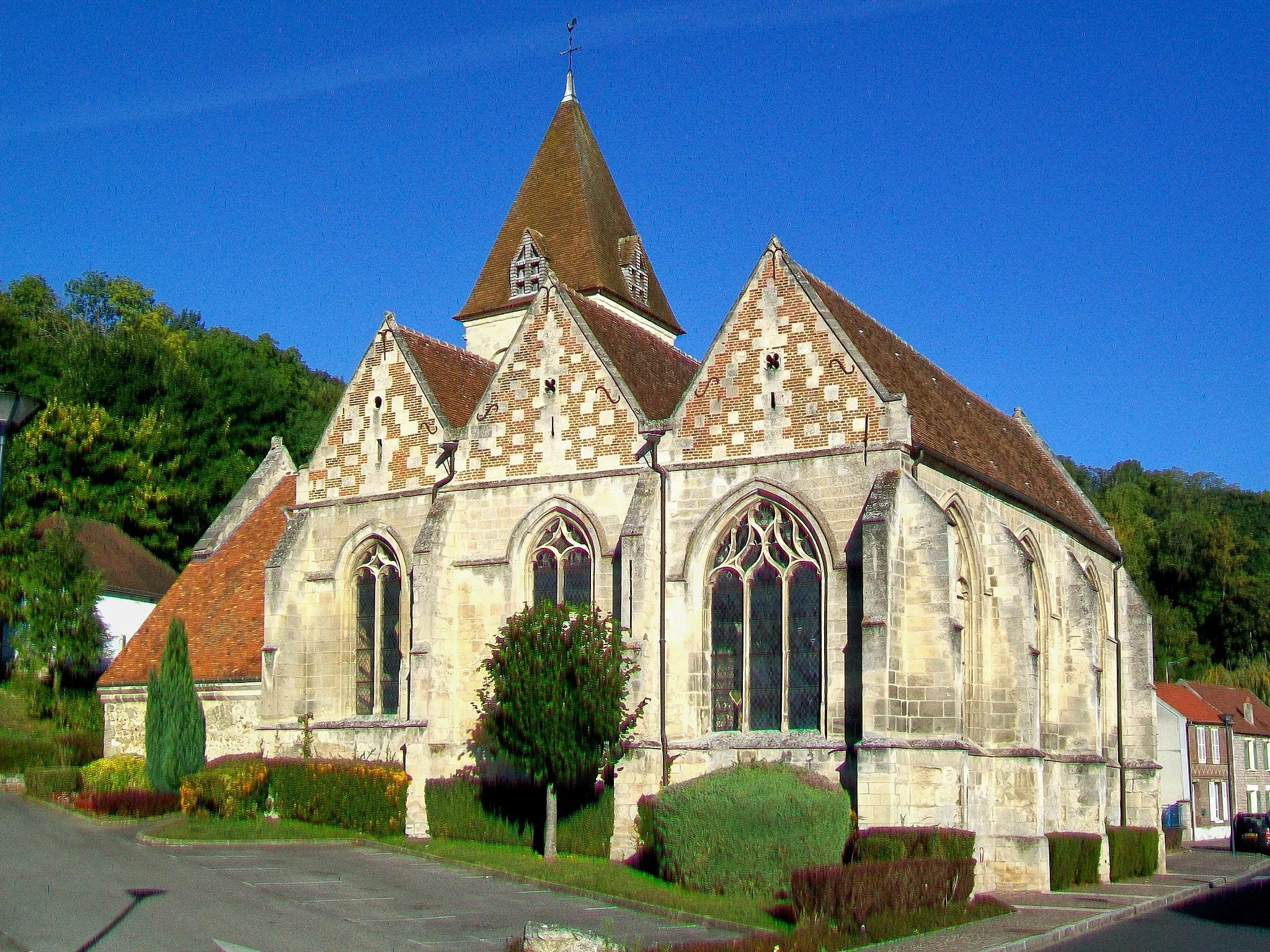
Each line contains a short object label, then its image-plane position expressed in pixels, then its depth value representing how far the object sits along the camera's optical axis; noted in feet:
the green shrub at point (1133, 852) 94.68
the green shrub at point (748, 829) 65.82
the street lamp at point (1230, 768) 141.38
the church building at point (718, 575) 75.61
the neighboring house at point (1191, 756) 188.03
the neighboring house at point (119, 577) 140.36
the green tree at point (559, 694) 73.67
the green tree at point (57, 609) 124.26
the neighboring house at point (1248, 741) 201.16
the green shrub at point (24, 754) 109.40
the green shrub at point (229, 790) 87.10
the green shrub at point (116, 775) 95.09
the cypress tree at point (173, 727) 92.68
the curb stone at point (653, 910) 59.41
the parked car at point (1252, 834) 142.20
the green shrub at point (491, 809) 82.74
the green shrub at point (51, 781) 97.76
